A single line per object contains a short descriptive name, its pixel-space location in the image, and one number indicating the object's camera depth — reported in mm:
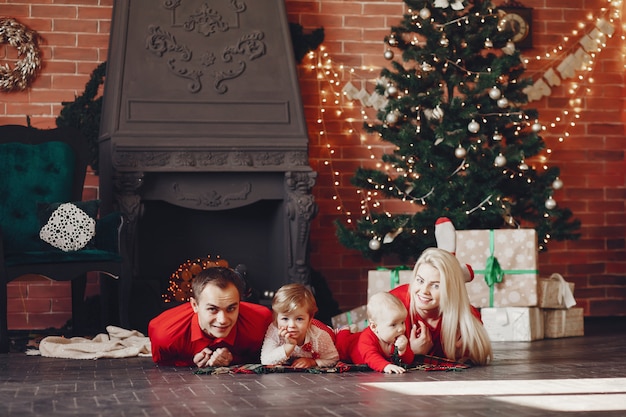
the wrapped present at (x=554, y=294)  5379
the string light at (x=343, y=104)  6320
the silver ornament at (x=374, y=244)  5555
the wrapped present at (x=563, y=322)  5418
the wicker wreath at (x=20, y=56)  5840
